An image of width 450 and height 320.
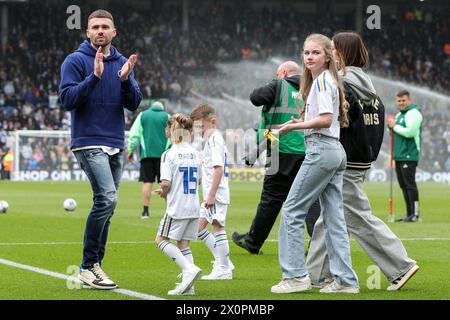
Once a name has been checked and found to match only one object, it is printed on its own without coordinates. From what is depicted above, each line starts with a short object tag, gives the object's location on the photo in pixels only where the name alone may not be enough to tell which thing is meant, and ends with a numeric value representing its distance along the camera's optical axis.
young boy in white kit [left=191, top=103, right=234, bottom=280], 19.62
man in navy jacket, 17.23
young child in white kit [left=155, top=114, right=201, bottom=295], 17.19
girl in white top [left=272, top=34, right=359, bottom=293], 16.12
